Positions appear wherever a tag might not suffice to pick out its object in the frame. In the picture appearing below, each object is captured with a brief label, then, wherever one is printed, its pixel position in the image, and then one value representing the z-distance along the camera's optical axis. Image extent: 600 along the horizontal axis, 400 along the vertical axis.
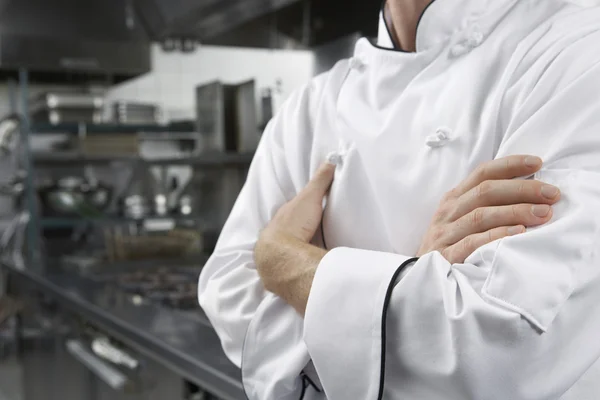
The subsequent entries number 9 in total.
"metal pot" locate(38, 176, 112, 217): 3.00
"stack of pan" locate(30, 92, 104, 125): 3.02
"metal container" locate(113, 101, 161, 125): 2.74
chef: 0.65
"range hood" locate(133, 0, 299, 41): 2.00
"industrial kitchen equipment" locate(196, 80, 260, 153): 1.93
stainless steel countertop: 1.31
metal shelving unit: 2.59
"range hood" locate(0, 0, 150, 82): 2.85
